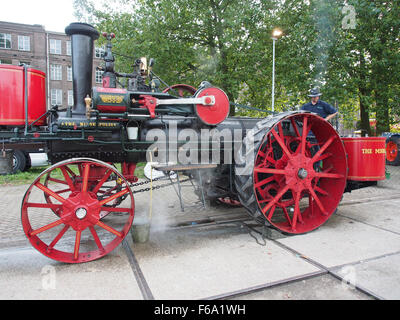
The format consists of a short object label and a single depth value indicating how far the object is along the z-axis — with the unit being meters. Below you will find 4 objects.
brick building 30.55
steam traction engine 3.27
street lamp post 11.73
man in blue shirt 5.28
